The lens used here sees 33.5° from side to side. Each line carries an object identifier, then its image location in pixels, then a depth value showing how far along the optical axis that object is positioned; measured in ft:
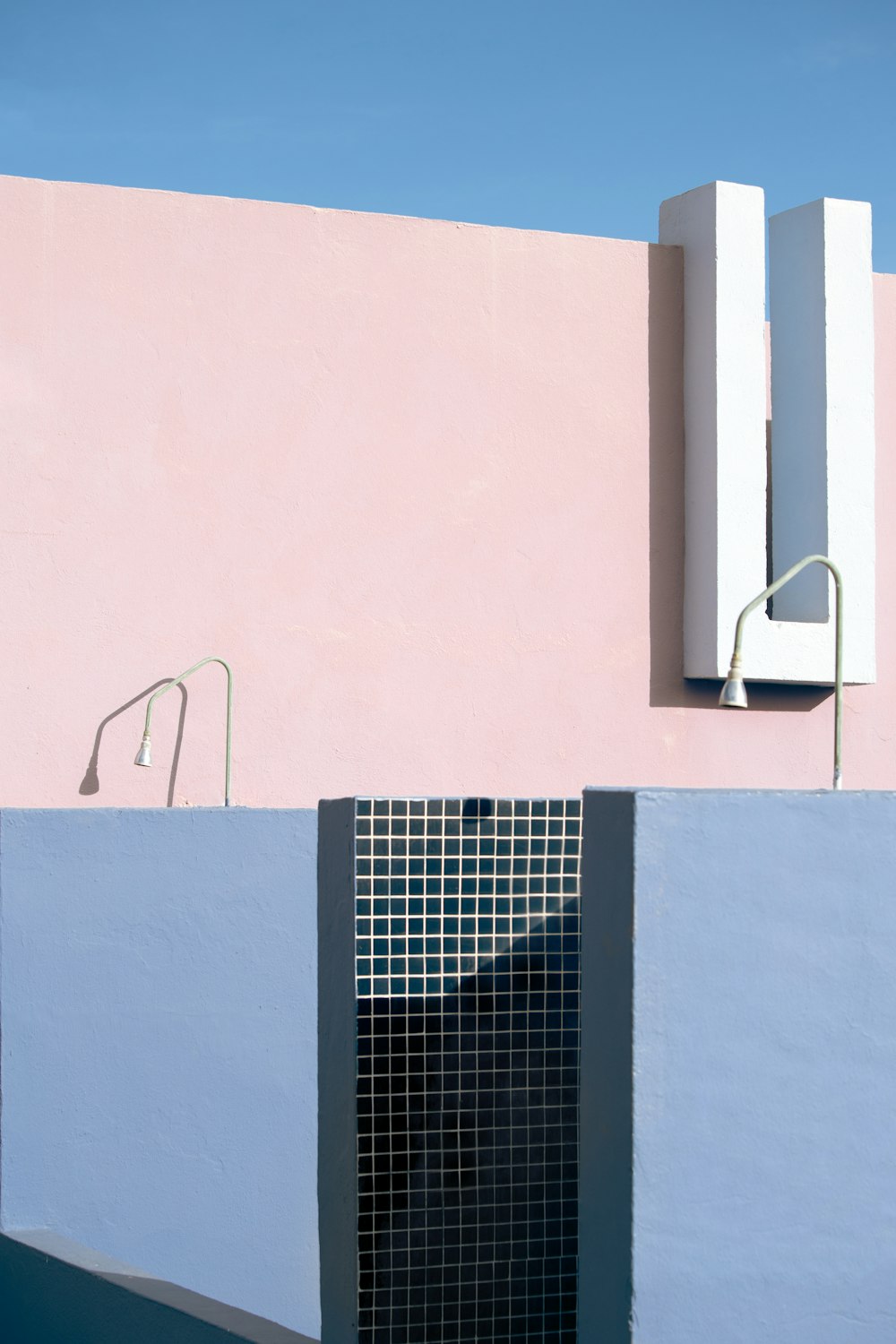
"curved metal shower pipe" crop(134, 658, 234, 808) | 21.80
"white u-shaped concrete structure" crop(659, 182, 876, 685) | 24.91
